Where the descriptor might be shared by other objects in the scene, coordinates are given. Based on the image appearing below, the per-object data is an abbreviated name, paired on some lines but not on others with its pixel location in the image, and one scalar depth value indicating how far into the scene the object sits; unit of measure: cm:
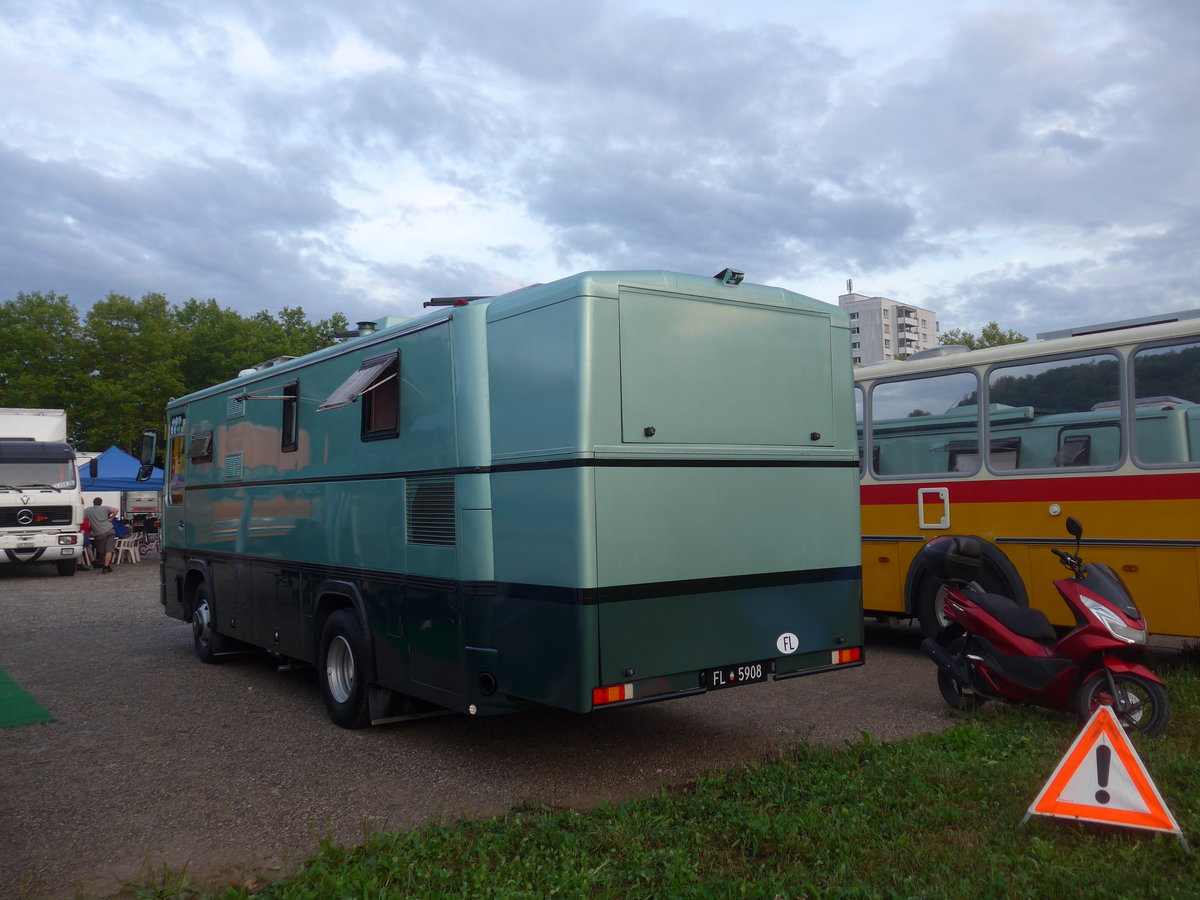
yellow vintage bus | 804
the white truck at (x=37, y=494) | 2097
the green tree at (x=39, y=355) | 4022
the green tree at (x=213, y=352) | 4412
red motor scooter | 639
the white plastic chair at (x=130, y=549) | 2564
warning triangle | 450
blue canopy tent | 2683
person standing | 2341
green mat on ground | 804
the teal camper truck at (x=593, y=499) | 553
